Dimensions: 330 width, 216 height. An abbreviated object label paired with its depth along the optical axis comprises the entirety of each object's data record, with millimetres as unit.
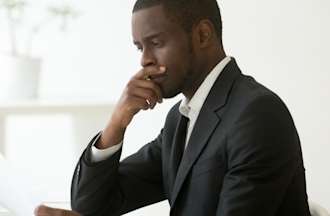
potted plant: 3455
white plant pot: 3453
